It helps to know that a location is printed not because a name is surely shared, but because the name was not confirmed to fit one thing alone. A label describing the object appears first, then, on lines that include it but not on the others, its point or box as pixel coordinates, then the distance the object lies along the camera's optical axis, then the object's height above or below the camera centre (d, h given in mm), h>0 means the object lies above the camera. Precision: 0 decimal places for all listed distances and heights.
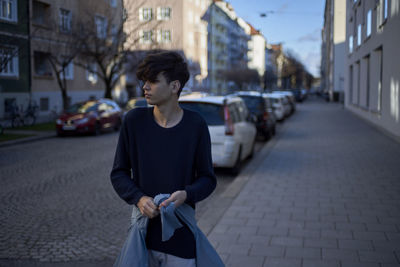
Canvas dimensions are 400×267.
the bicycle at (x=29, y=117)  21700 -894
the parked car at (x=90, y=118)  17266 -747
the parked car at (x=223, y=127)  9164 -560
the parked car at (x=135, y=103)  21464 -177
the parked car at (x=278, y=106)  25175 -304
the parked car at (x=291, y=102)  33294 -98
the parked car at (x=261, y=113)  16281 -460
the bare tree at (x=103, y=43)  23234 +2894
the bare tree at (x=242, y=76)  75625 +4050
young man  2326 -267
